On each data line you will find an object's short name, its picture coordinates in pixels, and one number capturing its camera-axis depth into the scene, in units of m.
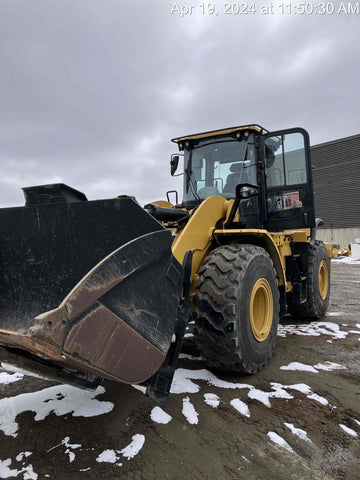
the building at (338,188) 30.17
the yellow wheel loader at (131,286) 1.77
